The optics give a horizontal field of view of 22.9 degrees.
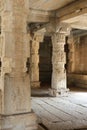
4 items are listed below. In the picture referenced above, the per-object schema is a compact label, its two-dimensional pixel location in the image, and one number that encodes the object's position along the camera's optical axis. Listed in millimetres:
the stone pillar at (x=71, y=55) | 13202
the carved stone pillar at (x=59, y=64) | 8724
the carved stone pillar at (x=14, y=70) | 3771
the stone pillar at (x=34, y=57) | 11656
